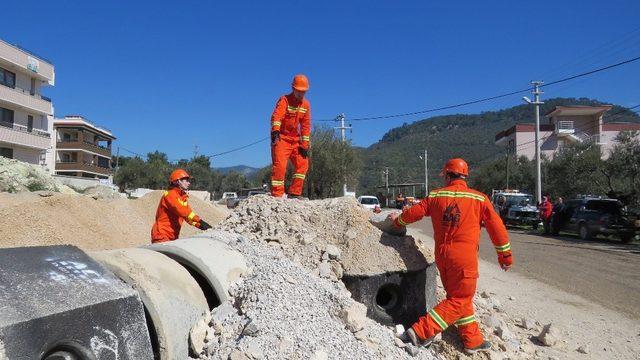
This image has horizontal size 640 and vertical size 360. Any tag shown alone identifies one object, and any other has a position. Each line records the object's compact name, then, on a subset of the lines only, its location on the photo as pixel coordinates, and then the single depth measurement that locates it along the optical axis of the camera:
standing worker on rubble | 6.53
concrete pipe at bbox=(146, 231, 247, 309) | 3.73
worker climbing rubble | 4.32
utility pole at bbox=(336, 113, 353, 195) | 36.33
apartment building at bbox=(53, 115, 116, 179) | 57.25
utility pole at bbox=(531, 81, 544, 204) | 29.86
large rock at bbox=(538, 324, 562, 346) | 5.25
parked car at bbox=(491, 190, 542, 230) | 25.42
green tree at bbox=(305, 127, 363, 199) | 35.41
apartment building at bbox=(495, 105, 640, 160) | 57.34
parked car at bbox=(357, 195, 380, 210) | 26.87
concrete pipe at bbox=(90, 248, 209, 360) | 3.06
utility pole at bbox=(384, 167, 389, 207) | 83.06
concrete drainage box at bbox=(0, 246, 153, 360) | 2.26
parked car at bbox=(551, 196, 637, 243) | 17.89
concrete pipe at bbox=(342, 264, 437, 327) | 4.90
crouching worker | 5.76
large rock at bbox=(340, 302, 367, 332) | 3.65
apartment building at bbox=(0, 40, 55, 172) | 35.69
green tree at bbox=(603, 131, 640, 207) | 21.94
